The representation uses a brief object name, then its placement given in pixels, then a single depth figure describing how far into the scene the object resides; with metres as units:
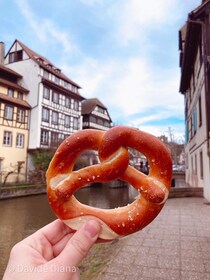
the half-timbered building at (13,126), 21.48
